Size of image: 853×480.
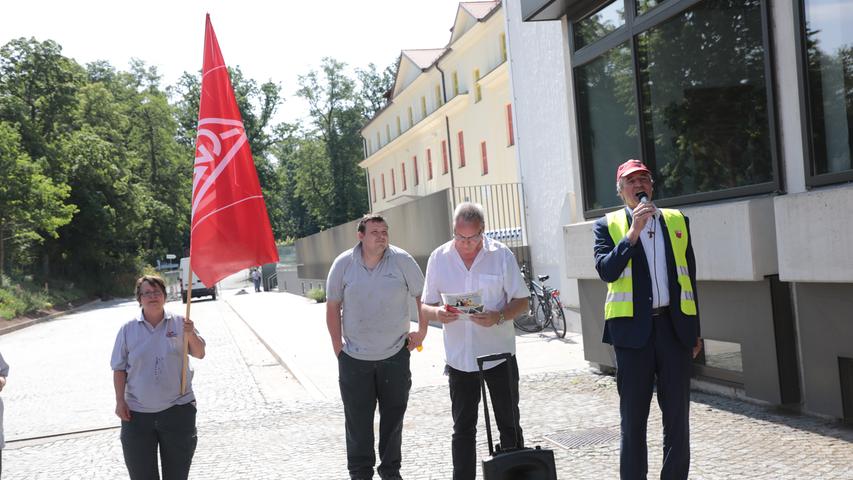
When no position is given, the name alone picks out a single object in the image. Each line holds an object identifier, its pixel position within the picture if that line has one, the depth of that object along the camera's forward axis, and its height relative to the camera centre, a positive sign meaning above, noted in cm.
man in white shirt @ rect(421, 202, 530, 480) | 498 -38
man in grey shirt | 574 -49
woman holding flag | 482 -61
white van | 5300 -77
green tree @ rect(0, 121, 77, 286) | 4056 +454
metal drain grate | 674 -150
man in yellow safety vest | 451 -41
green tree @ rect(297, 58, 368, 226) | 7794 +1210
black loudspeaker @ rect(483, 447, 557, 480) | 438 -107
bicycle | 1515 -106
